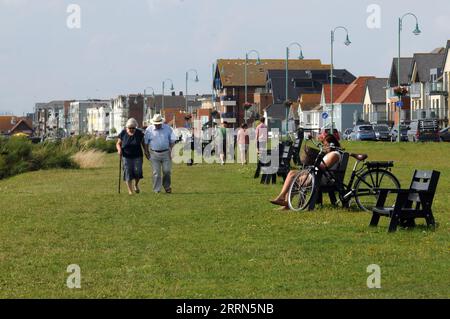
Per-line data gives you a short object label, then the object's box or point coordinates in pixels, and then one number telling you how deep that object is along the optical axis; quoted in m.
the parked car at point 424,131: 70.38
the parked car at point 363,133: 81.19
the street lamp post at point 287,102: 76.75
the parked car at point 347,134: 91.94
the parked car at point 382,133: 81.00
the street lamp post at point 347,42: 81.81
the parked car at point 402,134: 77.49
